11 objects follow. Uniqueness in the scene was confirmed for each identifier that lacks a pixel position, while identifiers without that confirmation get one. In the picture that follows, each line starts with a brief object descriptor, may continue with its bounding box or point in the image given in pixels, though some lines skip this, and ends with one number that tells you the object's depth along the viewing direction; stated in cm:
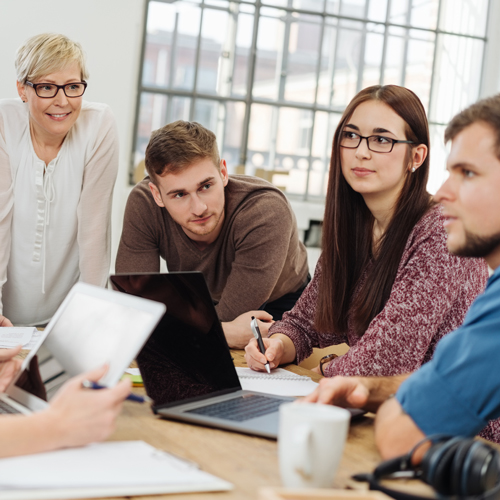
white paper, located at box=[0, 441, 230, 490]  77
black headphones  71
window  621
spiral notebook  134
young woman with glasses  144
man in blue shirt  94
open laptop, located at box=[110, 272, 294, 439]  116
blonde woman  230
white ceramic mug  75
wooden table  84
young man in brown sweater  205
